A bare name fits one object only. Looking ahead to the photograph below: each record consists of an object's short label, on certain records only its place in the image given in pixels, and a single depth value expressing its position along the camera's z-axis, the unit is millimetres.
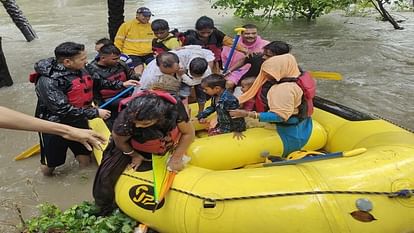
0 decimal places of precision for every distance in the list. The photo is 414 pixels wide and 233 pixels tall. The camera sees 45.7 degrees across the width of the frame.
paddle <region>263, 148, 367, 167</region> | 3279
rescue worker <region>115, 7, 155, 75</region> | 6602
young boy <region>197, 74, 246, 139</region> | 4012
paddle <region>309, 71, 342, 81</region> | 5171
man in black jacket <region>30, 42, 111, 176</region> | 4102
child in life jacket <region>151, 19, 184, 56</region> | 5781
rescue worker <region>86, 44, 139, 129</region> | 4801
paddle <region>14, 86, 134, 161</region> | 4473
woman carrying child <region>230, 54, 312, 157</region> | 3697
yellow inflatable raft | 2859
